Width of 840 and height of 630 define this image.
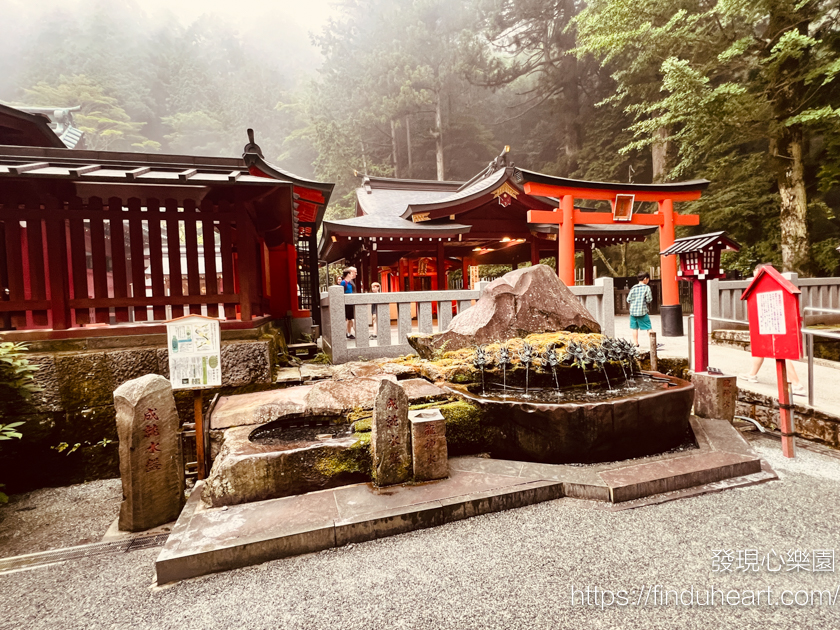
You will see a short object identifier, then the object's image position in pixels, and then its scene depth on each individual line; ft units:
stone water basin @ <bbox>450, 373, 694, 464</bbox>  10.90
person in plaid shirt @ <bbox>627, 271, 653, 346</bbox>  25.07
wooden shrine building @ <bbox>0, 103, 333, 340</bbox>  13.73
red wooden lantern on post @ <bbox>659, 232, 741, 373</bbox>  15.56
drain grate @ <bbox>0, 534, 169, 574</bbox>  8.87
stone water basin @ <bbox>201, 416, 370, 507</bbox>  9.30
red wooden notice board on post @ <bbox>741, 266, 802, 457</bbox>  11.43
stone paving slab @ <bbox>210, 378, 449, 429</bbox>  12.08
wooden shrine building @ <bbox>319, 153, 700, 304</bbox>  36.83
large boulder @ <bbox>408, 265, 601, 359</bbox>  16.26
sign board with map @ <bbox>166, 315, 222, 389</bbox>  10.34
